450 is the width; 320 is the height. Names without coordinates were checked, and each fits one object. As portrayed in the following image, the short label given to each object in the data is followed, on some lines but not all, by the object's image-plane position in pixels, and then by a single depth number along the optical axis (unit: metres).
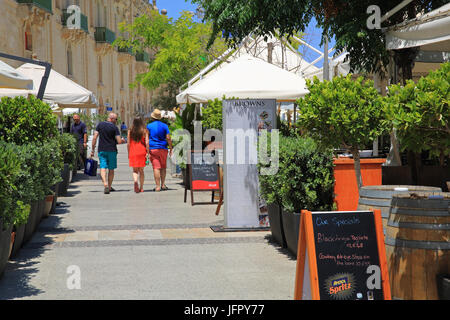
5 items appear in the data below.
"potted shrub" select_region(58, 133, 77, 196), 12.62
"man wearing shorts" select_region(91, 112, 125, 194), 13.27
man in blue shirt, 13.55
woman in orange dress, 13.38
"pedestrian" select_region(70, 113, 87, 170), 18.03
